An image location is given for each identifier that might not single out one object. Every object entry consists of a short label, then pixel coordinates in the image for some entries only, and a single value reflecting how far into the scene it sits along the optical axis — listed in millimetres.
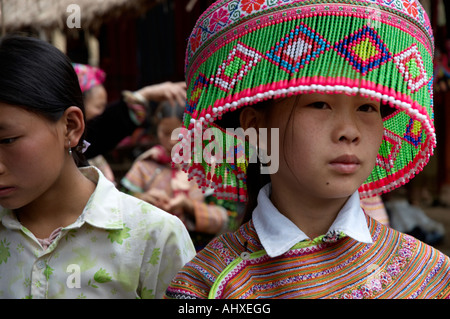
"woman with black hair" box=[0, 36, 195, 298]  1619
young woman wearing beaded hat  1522
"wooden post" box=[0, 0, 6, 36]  1813
